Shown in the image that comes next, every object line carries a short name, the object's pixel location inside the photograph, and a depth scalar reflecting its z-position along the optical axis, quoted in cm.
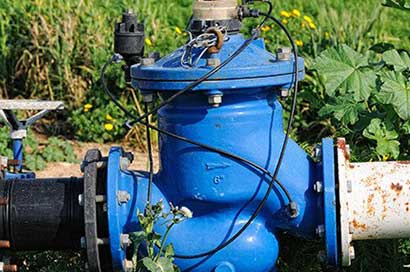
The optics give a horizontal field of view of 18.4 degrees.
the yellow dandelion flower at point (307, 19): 798
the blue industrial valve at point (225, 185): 407
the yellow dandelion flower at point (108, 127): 711
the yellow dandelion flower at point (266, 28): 758
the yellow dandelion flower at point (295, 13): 805
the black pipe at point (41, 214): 427
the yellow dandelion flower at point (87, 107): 721
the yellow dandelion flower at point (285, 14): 805
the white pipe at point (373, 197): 417
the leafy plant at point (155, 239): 399
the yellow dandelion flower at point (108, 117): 717
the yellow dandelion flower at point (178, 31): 766
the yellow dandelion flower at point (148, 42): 732
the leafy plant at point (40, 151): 675
